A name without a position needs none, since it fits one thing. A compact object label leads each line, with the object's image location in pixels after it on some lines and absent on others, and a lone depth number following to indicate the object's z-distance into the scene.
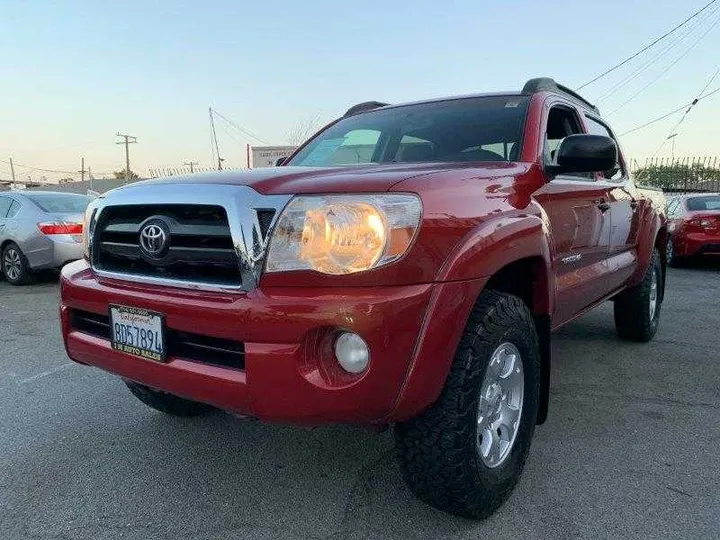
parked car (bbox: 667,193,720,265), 9.62
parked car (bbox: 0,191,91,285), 7.71
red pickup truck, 1.77
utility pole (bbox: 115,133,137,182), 61.54
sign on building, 21.44
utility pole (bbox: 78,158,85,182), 73.61
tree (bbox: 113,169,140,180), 62.02
